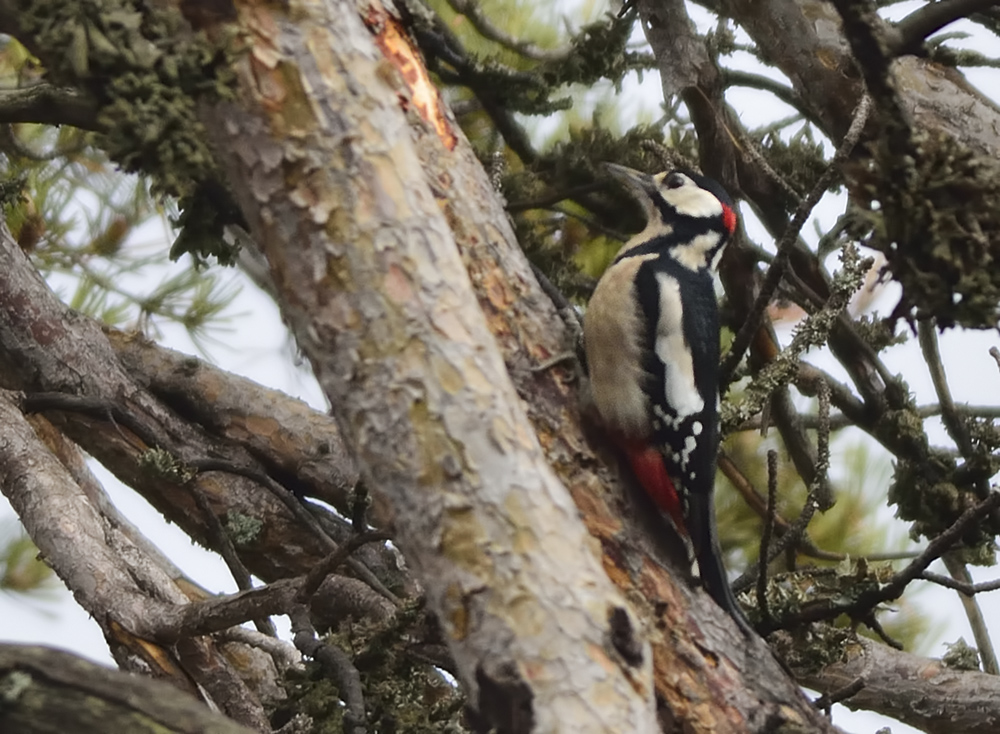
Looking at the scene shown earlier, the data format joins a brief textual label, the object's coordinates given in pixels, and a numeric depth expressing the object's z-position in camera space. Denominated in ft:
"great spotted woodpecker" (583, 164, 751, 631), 22.73
